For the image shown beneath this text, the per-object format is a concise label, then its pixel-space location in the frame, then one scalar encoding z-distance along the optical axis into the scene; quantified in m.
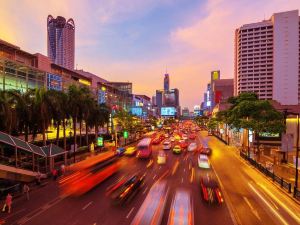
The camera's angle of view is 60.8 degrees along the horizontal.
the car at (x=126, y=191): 23.86
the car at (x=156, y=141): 77.99
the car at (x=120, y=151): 55.47
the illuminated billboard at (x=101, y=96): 140.18
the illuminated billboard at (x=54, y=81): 90.88
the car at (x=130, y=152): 54.83
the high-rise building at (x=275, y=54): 182.62
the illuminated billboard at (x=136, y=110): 140.50
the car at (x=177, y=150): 56.58
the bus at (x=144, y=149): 50.16
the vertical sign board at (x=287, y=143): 30.19
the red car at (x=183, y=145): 67.06
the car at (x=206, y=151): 54.63
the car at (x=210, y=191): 23.99
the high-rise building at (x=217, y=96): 190.02
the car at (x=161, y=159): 44.83
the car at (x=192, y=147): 60.83
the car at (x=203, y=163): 39.84
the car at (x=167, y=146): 64.41
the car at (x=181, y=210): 17.86
